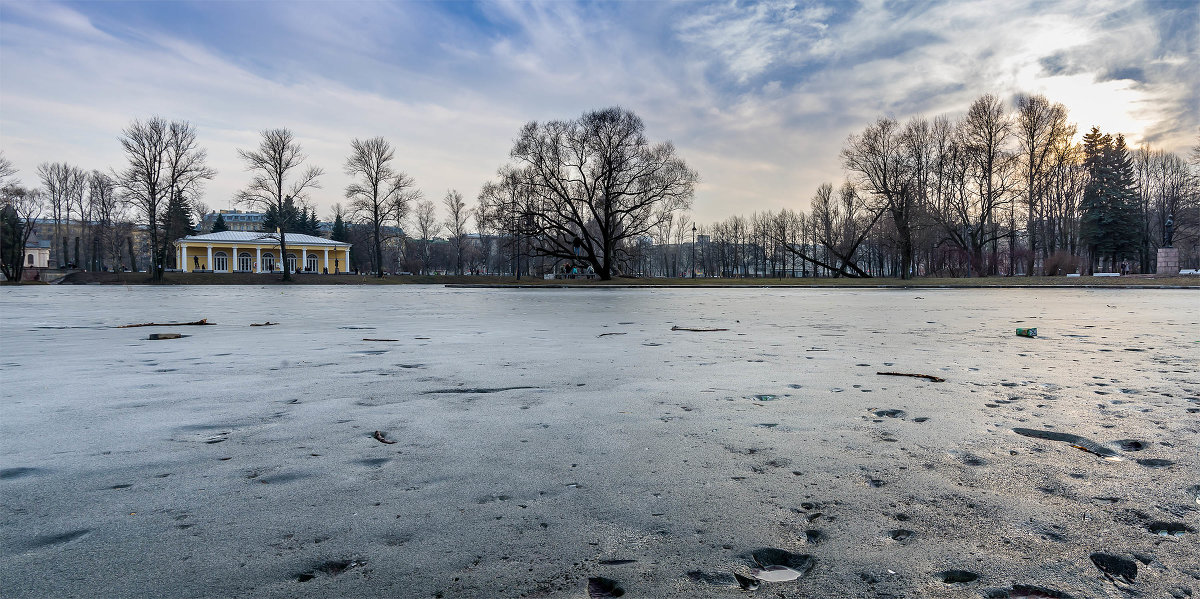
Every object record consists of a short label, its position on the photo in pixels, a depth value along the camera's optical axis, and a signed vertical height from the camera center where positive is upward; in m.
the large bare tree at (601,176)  41.84 +7.25
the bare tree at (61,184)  62.53 +10.25
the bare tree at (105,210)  60.66 +7.40
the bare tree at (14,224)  42.33 +5.01
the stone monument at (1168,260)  42.56 +0.98
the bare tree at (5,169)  39.56 +7.50
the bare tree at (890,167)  45.50 +8.47
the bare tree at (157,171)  43.78 +8.12
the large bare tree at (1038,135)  45.06 +10.71
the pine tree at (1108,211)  53.25 +5.64
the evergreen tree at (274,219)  47.41 +5.15
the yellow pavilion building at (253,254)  74.50 +3.35
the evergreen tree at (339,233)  100.44 +7.68
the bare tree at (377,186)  51.50 +8.17
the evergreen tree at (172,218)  45.75 +4.88
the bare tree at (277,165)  45.62 +8.96
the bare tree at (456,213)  73.06 +8.07
